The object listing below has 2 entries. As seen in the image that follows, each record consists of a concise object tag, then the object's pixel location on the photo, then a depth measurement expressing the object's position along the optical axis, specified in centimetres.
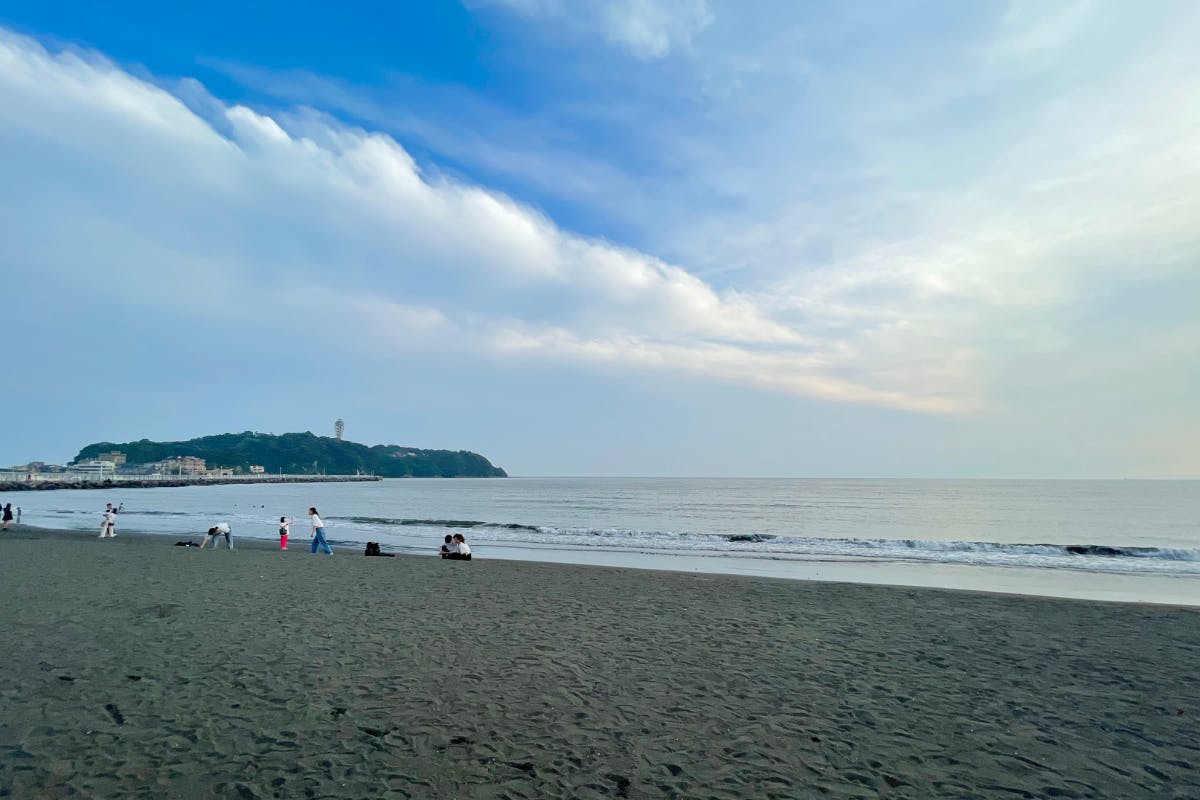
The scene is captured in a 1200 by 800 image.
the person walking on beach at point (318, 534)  2230
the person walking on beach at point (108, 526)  2723
